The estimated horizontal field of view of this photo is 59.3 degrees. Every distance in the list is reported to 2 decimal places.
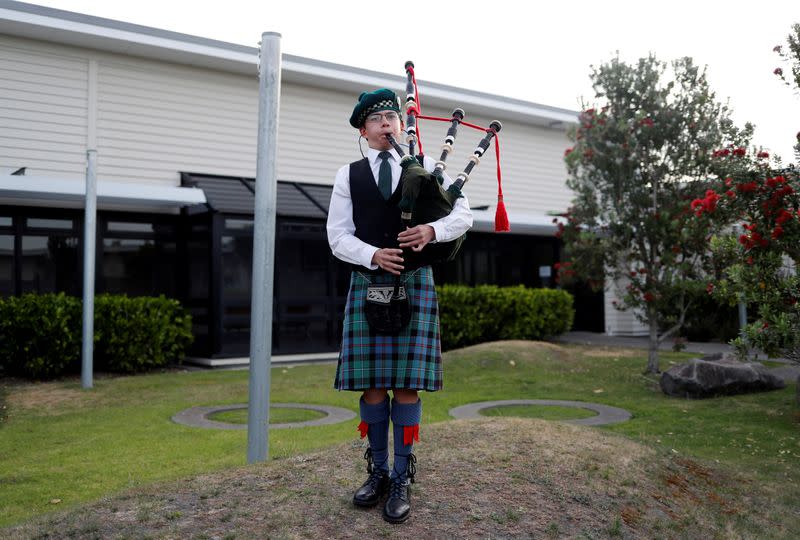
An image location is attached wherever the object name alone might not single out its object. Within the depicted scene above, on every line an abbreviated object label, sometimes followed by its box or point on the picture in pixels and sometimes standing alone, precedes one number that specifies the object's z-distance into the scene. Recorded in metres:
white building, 11.37
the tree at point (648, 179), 9.77
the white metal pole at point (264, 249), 4.66
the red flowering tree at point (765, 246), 6.27
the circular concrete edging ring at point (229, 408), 6.93
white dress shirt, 3.36
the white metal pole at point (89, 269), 9.16
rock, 8.55
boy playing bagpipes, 3.34
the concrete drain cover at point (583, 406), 7.21
